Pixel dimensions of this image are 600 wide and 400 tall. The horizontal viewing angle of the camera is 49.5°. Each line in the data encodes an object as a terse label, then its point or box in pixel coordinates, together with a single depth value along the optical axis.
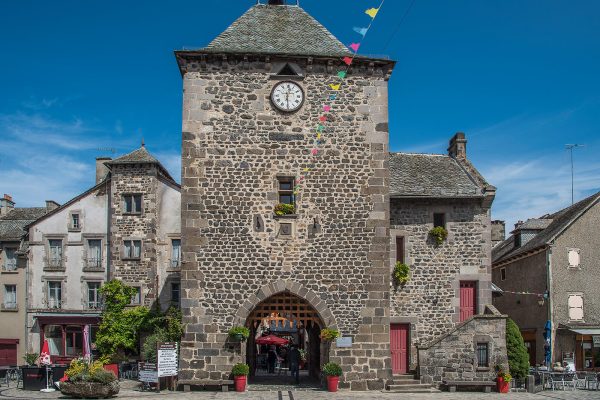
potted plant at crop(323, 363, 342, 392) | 18.33
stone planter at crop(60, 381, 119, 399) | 16.75
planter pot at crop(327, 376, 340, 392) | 18.33
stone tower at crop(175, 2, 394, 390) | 18.91
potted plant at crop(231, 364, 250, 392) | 18.27
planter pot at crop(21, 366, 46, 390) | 19.31
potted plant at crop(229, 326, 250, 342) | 18.45
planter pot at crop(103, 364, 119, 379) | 21.47
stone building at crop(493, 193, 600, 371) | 25.98
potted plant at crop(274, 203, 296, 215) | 19.27
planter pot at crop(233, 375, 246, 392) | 18.28
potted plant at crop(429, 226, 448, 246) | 22.16
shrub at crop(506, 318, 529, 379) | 20.14
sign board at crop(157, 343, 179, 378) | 18.05
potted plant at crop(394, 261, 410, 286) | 21.73
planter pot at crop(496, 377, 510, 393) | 19.41
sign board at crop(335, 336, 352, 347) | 18.94
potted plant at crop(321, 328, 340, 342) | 18.80
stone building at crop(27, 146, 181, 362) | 30.50
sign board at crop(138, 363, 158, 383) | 18.52
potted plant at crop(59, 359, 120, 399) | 16.78
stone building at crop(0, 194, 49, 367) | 31.70
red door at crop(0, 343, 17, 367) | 31.61
